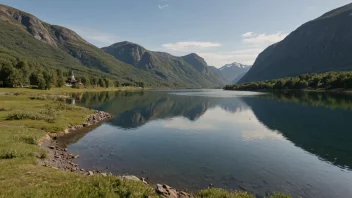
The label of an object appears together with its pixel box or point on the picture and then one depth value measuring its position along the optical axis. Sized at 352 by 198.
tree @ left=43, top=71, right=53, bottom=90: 172.39
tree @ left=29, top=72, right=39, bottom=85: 177.12
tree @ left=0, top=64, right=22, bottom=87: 151.29
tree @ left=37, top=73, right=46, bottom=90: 167.88
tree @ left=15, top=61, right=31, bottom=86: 174.57
